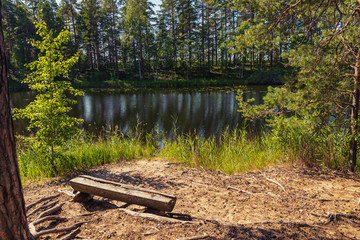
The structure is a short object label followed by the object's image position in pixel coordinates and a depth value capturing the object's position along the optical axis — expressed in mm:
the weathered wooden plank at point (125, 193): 2701
